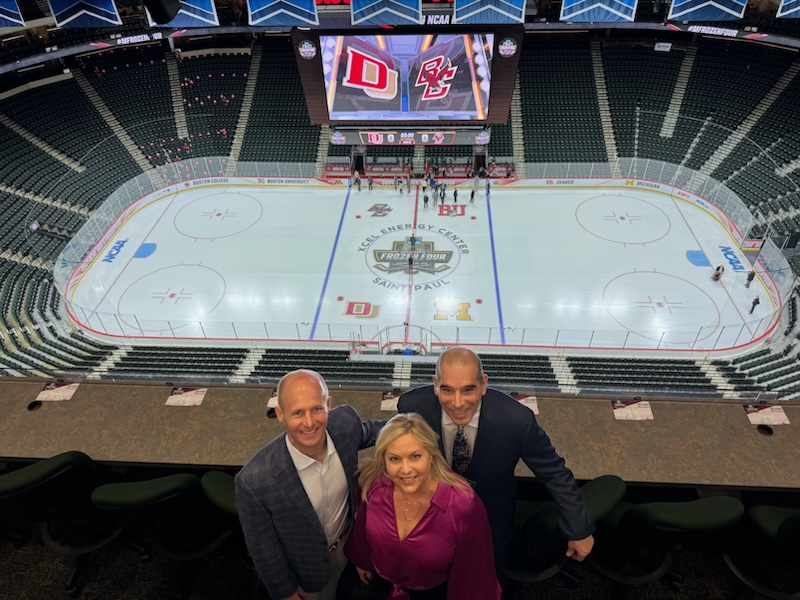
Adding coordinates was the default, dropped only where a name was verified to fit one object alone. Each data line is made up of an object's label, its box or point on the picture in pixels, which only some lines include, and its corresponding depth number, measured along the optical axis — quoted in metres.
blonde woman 3.08
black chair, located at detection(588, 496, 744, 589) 3.71
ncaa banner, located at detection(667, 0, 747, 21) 18.95
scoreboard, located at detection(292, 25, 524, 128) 20.59
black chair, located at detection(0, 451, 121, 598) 4.03
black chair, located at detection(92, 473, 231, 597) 3.99
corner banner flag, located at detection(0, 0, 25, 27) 18.61
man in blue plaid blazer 3.39
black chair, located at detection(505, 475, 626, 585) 3.94
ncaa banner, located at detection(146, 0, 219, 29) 20.38
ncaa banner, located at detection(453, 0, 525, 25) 19.14
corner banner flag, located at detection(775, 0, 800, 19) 18.45
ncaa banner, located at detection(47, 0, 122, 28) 19.38
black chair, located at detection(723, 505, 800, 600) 3.92
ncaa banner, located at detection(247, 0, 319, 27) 19.66
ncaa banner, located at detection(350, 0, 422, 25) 19.17
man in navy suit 3.59
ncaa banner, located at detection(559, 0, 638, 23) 19.75
